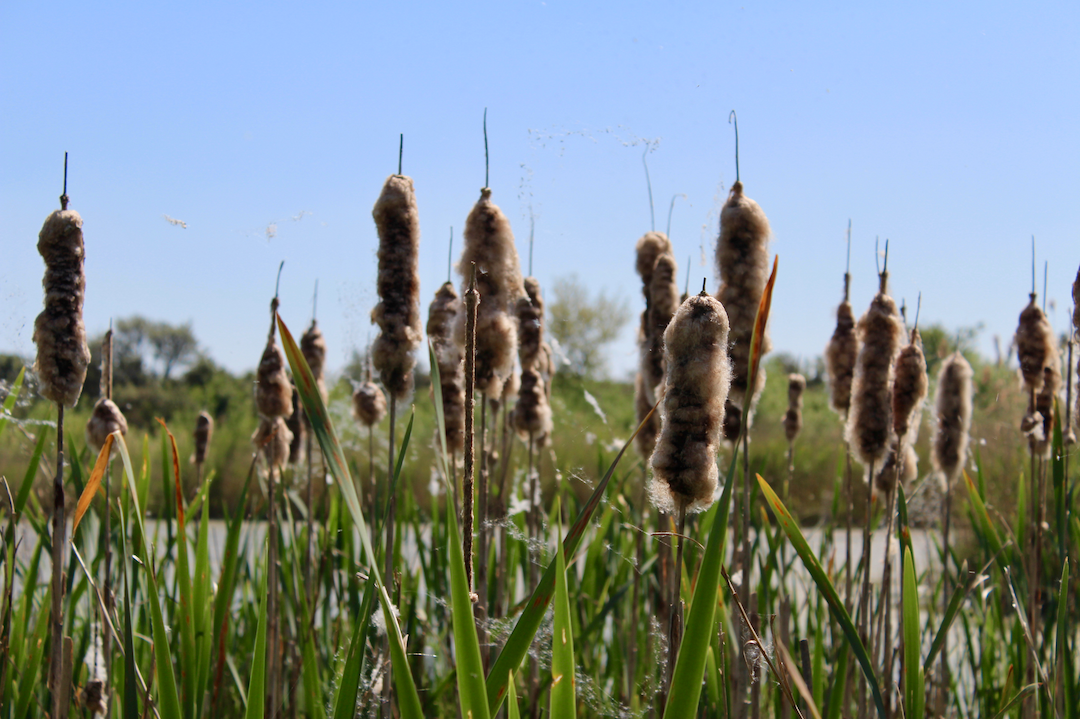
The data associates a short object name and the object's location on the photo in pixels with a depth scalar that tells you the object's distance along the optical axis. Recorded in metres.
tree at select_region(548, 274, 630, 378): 16.70
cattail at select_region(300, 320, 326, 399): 2.94
